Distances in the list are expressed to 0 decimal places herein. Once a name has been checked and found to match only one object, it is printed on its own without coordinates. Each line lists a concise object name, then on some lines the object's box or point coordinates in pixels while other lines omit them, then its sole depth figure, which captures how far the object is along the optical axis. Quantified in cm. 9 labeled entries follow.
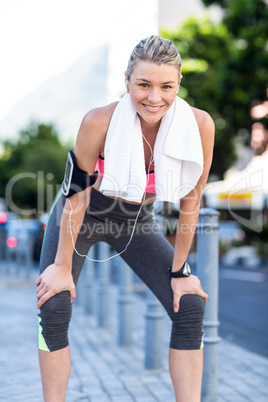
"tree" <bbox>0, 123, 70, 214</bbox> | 4650
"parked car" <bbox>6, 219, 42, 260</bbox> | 1147
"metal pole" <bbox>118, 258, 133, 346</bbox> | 528
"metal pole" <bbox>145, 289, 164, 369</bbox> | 431
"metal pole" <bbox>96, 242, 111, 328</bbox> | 625
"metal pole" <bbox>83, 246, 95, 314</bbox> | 718
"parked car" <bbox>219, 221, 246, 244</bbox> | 2287
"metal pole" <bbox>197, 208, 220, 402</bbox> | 322
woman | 242
